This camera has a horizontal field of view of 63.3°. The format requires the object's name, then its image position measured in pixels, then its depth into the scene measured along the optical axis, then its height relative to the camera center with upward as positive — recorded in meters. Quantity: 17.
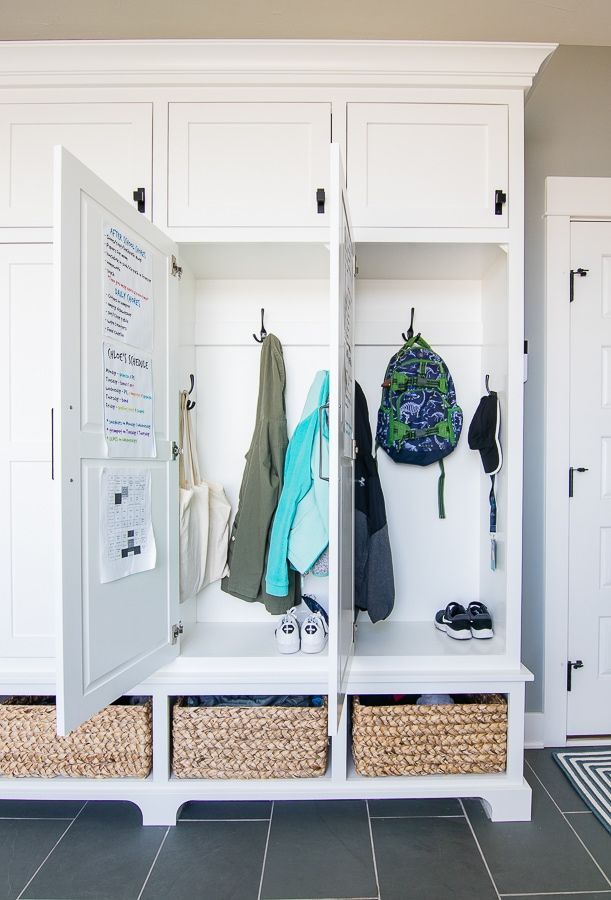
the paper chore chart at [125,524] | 1.31 -0.23
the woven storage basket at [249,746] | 1.60 -0.98
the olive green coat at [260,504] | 1.79 -0.22
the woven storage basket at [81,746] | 1.58 -0.97
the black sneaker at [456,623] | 1.77 -0.64
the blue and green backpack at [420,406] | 1.91 +0.15
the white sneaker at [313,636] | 1.68 -0.65
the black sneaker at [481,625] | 1.76 -0.64
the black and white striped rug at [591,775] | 1.66 -1.21
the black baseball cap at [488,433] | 1.72 +0.04
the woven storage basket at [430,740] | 1.60 -0.96
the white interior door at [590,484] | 2.01 -0.16
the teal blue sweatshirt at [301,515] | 1.70 -0.25
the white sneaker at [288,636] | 1.67 -0.65
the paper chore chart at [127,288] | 1.30 +0.43
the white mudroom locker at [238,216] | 1.56 +0.73
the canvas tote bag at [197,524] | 1.75 -0.30
